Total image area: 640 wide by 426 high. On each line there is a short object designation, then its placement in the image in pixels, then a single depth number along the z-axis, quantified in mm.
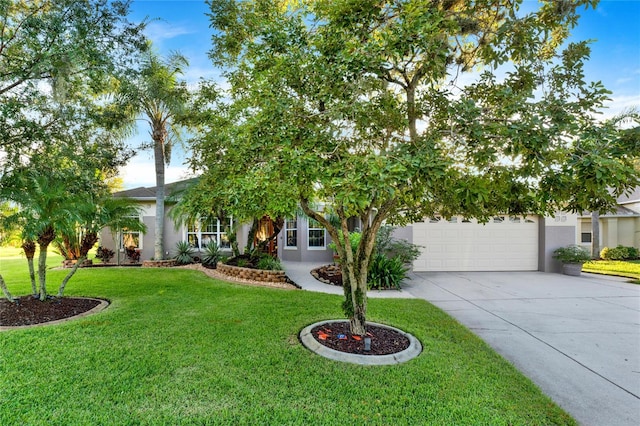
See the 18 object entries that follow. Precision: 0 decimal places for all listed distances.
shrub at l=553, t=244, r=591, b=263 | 11664
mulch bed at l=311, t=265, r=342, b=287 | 9914
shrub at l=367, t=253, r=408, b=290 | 9156
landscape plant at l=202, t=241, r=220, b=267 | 13188
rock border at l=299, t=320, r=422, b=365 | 4242
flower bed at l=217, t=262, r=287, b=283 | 9852
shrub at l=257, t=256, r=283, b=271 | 10609
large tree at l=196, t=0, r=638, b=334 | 3271
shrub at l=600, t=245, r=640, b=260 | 17281
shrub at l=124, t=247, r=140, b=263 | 14117
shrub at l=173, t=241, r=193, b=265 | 13688
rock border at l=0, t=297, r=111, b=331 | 5385
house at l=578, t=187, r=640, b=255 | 18953
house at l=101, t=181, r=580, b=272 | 12289
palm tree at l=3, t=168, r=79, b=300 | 5891
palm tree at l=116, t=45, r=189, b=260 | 11352
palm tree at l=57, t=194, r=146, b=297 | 6476
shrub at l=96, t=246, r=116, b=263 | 13771
